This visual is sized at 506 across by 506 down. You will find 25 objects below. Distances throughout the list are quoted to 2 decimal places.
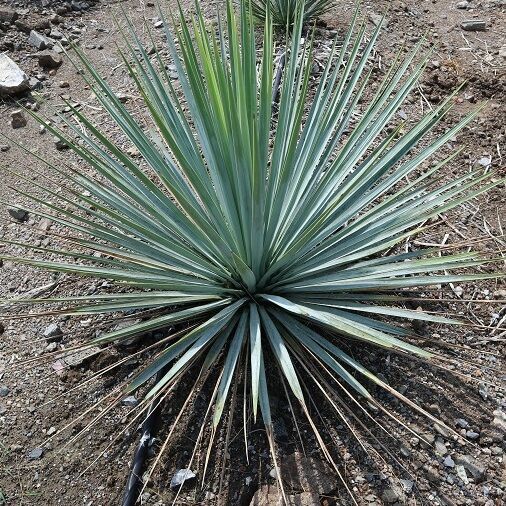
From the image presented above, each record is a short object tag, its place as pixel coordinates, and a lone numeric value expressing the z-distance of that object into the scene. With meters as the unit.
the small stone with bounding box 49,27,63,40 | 3.85
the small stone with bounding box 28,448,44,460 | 1.93
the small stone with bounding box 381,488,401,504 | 1.78
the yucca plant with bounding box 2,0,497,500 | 1.79
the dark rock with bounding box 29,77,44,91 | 3.49
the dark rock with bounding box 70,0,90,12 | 4.09
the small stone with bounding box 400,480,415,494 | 1.80
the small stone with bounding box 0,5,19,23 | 3.81
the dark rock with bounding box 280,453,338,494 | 1.79
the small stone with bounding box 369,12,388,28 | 3.75
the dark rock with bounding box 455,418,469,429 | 1.95
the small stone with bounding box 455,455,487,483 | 1.84
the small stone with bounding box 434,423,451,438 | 1.93
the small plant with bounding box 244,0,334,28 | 3.53
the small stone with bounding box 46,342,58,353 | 2.21
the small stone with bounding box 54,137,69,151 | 3.06
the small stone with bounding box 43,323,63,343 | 2.23
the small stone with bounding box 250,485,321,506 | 1.75
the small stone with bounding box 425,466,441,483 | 1.83
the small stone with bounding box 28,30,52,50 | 3.73
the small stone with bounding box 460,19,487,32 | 3.82
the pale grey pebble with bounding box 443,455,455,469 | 1.86
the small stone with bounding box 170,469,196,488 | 1.82
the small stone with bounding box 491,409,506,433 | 1.96
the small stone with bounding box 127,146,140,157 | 2.93
